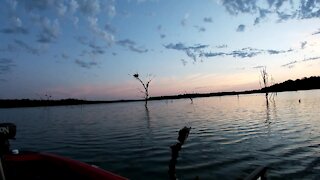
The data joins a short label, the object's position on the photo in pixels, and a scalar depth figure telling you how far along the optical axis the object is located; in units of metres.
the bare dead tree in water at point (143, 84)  59.12
